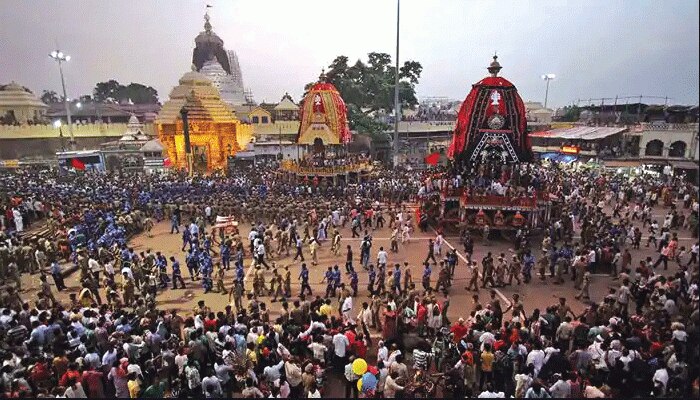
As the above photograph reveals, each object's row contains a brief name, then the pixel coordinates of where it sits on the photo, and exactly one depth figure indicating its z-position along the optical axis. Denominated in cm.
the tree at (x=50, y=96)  7431
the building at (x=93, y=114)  4584
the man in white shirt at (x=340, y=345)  748
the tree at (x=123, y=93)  7462
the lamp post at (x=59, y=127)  3850
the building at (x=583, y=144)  3419
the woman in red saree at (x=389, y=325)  875
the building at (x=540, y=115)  5894
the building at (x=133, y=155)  3476
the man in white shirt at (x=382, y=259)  1196
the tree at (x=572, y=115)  5212
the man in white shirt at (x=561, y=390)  572
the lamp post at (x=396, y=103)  3002
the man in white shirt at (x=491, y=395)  530
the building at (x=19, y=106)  4053
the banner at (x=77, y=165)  2814
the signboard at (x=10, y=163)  3348
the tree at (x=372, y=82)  4150
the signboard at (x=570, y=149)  3559
